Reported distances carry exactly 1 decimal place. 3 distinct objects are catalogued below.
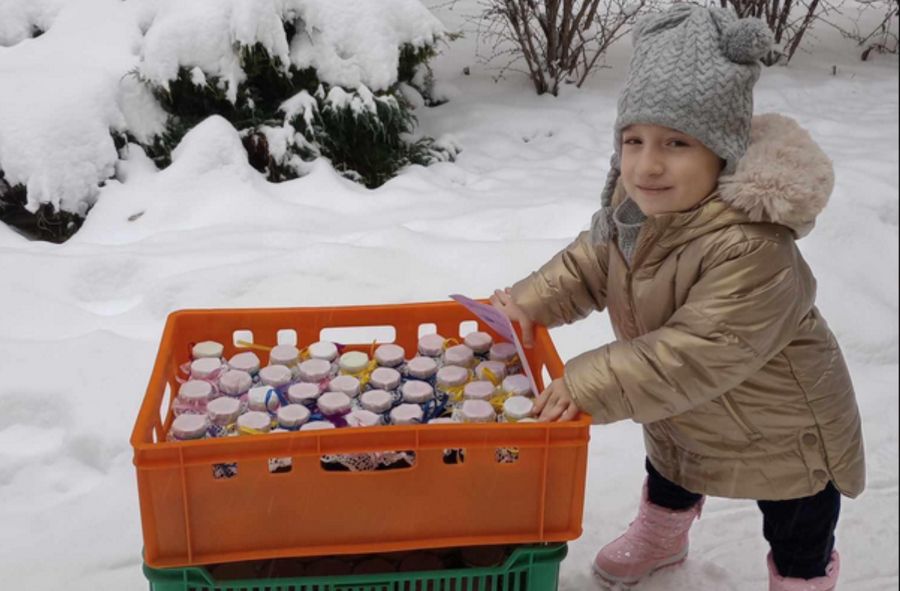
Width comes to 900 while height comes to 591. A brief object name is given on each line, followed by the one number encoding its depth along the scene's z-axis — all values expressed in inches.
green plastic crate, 45.3
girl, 45.4
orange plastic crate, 42.7
